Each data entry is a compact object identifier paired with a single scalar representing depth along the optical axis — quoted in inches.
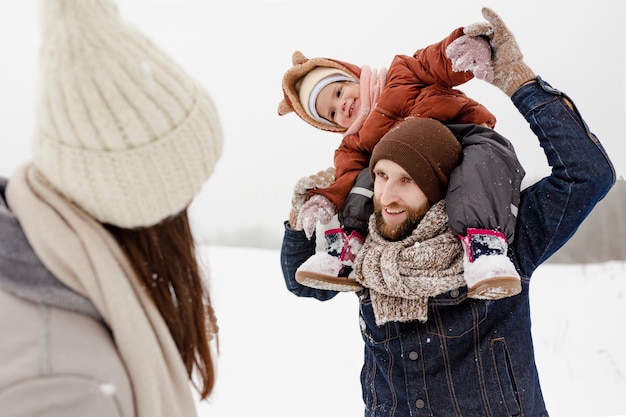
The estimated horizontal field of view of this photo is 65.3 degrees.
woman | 28.6
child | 53.0
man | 55.2
